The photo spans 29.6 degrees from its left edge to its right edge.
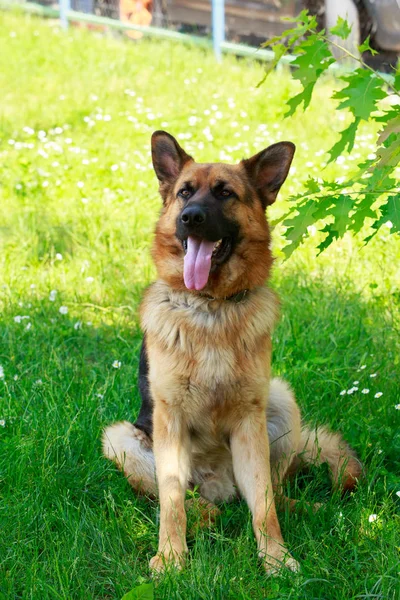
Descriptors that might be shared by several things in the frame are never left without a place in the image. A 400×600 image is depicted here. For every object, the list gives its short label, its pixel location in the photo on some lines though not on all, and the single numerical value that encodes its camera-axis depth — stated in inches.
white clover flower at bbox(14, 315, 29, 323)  190.3
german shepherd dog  127.6
